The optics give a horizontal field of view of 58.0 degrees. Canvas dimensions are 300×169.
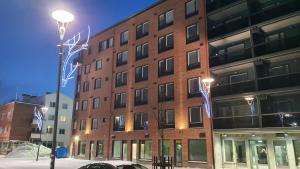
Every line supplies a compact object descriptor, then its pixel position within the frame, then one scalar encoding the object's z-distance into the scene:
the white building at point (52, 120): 62.75
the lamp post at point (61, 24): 11.63
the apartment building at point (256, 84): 22.88
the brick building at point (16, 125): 60.49
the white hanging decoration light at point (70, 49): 13.75
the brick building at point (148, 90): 29.72
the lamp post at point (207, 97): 26.38
